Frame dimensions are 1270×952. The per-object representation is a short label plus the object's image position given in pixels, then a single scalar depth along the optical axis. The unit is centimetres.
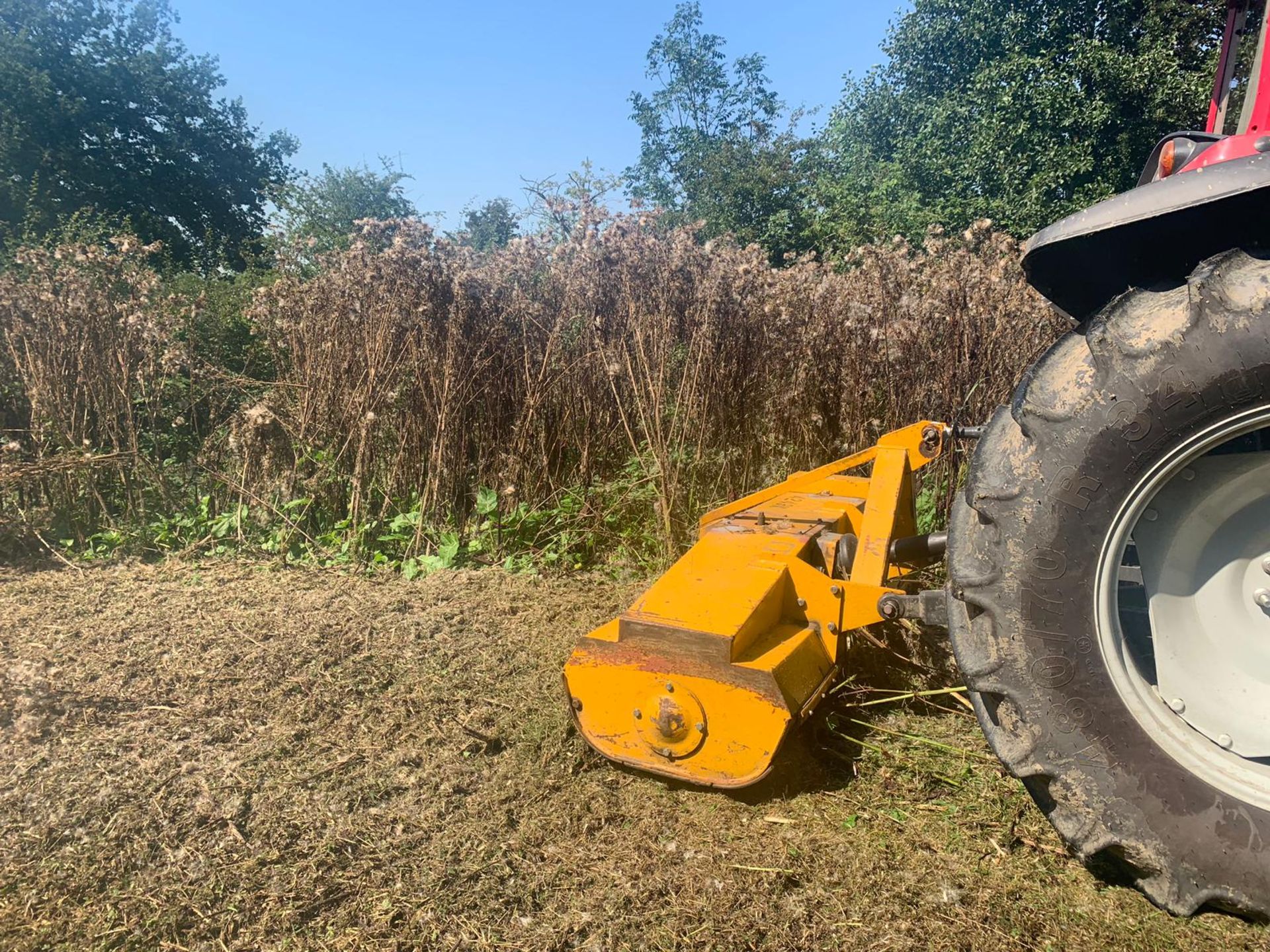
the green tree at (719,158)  2484
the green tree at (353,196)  2300
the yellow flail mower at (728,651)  198
